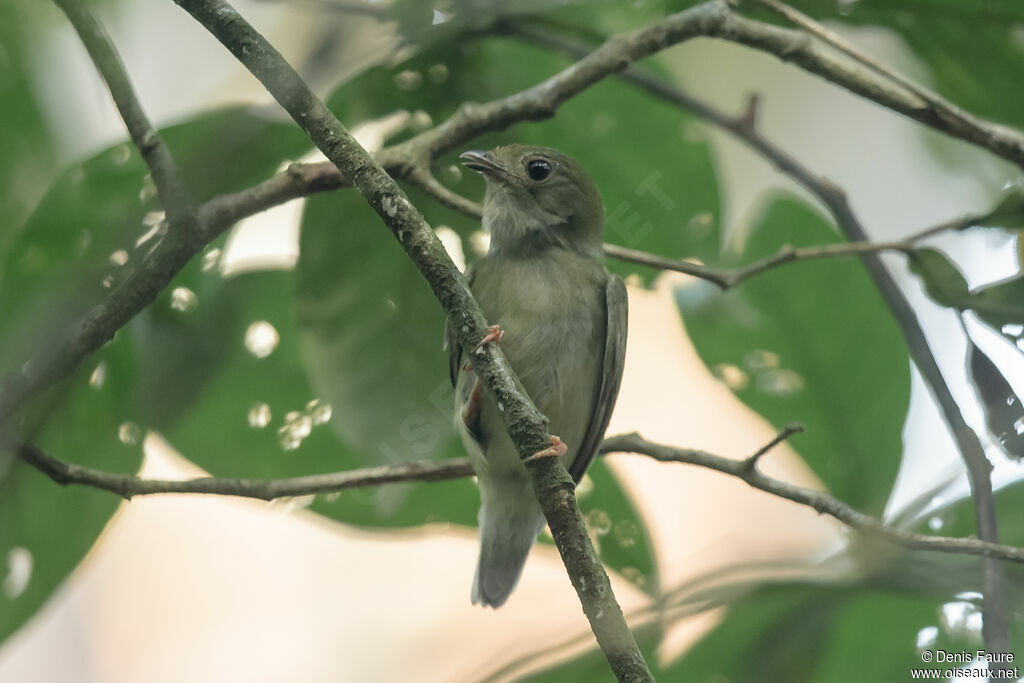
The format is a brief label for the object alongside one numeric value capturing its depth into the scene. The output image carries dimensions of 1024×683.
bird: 5.70
